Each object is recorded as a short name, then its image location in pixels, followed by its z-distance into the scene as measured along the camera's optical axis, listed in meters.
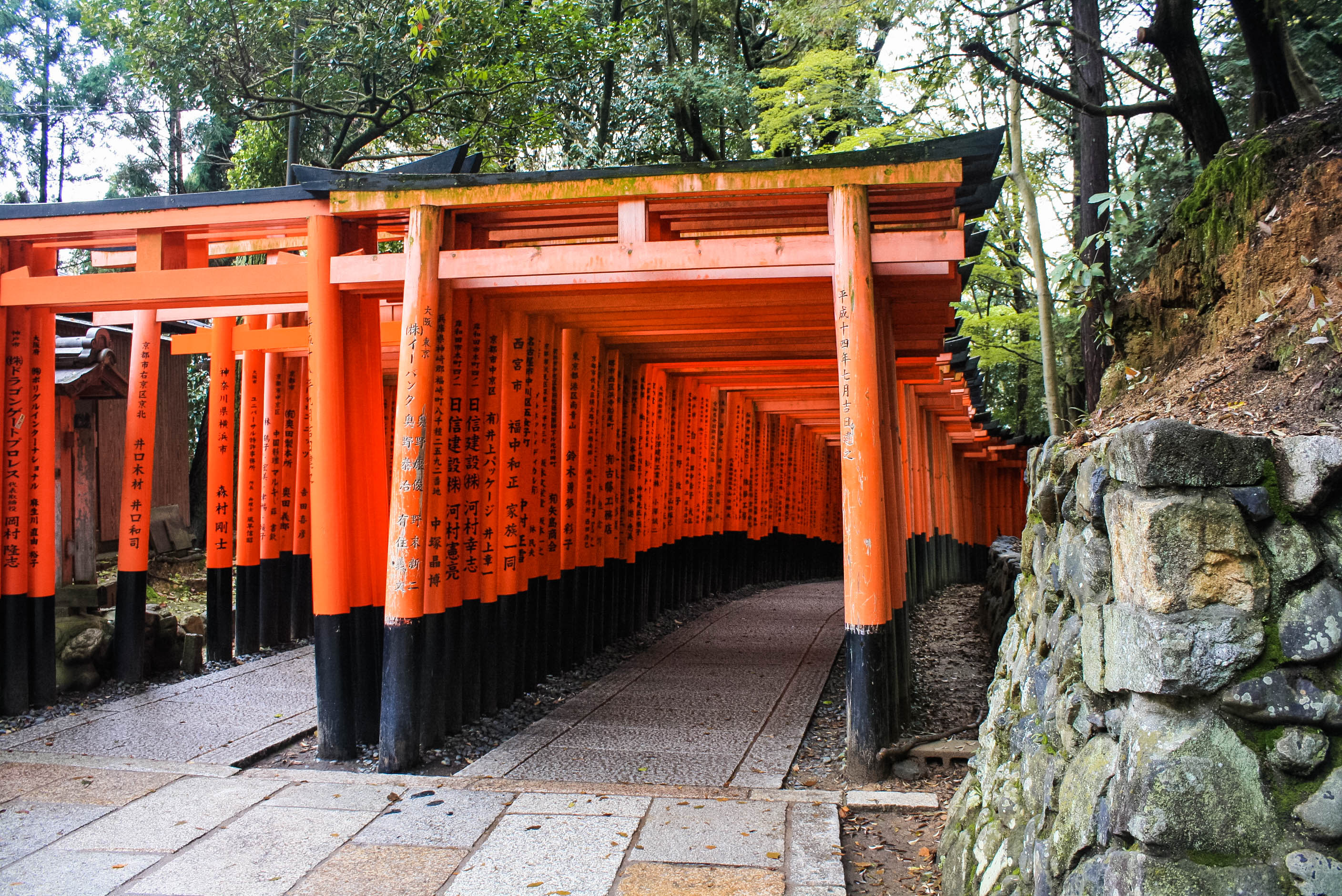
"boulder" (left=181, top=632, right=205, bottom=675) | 8.77
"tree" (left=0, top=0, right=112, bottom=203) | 17.98
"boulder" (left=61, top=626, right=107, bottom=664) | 7.77
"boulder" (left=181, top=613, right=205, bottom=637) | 9.47
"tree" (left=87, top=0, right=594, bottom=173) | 12.34
